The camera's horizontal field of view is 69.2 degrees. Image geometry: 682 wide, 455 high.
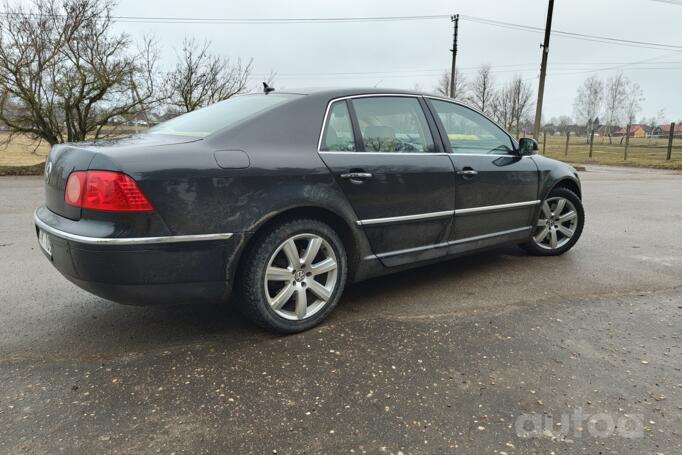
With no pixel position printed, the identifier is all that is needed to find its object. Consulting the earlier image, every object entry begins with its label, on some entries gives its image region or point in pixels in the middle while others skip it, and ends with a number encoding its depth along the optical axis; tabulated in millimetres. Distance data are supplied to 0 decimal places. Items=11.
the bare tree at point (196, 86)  18000
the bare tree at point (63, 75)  13836
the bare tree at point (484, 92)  35969
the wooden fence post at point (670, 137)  23797
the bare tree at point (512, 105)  34312
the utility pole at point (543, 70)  20391
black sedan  2500
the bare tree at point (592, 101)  36856
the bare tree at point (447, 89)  35156
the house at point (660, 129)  56553
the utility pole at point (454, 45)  27781
